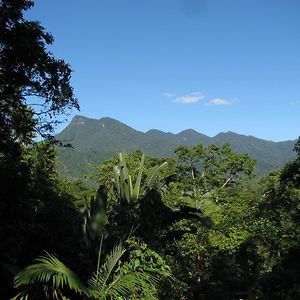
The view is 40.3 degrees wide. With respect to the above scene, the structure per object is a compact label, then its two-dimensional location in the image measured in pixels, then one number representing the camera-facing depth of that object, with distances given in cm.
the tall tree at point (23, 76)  786
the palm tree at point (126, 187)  880
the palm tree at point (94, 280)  360
